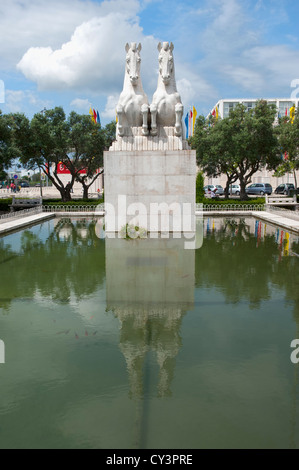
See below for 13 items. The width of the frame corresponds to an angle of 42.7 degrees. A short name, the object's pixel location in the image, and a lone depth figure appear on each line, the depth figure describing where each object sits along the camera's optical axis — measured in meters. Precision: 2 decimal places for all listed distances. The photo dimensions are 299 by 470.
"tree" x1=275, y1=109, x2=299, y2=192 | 28.45
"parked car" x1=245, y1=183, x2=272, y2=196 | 44.28
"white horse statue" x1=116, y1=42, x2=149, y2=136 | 14.81
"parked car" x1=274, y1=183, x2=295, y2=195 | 43.97
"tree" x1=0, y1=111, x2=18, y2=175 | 23.67
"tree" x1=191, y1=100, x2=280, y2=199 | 30.31
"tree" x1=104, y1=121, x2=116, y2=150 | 33.12
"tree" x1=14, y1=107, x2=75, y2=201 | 28.83
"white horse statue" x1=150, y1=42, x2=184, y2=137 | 14.64
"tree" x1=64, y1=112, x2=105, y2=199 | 30.89
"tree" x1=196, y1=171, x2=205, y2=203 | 28.05
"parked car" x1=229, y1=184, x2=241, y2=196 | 48.68
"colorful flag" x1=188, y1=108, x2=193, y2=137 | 48.19
